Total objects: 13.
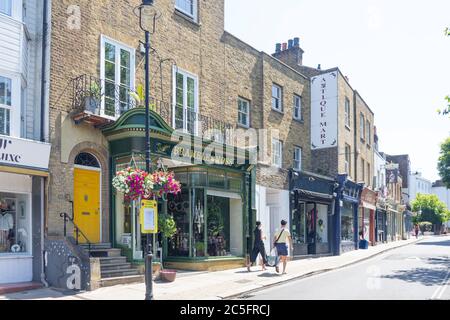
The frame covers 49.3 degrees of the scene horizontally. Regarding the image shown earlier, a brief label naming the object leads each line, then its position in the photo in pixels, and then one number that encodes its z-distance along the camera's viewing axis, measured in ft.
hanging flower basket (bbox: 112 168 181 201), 38.01
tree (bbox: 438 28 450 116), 61.11
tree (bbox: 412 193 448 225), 243.81
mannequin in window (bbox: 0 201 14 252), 41.42
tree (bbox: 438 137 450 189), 152.87
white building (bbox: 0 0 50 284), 40.86
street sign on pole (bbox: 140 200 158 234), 35.91
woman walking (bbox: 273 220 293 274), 53.57
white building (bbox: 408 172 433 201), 278.54
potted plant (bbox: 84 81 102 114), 44.32
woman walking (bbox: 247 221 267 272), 56.59
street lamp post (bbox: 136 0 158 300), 35.04
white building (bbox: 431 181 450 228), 327.88
